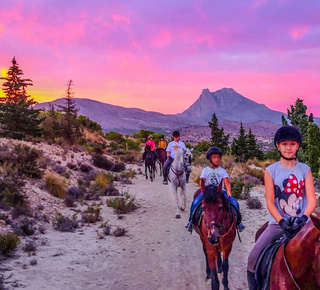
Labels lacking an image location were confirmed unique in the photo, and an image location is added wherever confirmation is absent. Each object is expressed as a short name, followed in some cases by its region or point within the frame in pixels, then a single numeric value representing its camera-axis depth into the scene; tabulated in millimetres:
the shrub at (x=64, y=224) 10102
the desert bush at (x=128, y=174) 22331
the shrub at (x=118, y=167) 25100
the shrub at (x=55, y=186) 13916
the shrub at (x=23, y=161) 14154
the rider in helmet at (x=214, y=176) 6434
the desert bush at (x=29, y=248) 7988
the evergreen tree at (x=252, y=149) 41969
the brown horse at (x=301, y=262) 2625
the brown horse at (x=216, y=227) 4984
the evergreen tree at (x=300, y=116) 41328
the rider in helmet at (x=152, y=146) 21000
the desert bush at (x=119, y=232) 9930
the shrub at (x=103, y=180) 17520
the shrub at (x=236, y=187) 15680
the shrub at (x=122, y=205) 13031
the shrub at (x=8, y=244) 7508
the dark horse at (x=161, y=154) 21453
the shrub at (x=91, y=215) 11234
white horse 12242
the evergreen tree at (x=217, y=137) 42062
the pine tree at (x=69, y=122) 28500
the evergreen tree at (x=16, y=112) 23469
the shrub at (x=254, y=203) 13803
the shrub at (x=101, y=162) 23906
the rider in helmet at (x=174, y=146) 12969
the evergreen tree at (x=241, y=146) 41969
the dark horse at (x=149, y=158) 20953
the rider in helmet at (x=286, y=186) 3434
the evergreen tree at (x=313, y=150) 31109
